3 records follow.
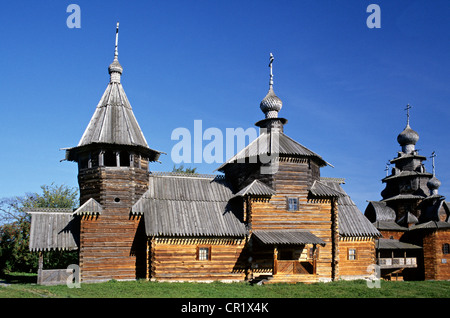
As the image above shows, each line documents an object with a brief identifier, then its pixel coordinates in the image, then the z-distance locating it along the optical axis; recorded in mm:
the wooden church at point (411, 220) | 37469
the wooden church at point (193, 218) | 26094
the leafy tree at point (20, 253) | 37375
